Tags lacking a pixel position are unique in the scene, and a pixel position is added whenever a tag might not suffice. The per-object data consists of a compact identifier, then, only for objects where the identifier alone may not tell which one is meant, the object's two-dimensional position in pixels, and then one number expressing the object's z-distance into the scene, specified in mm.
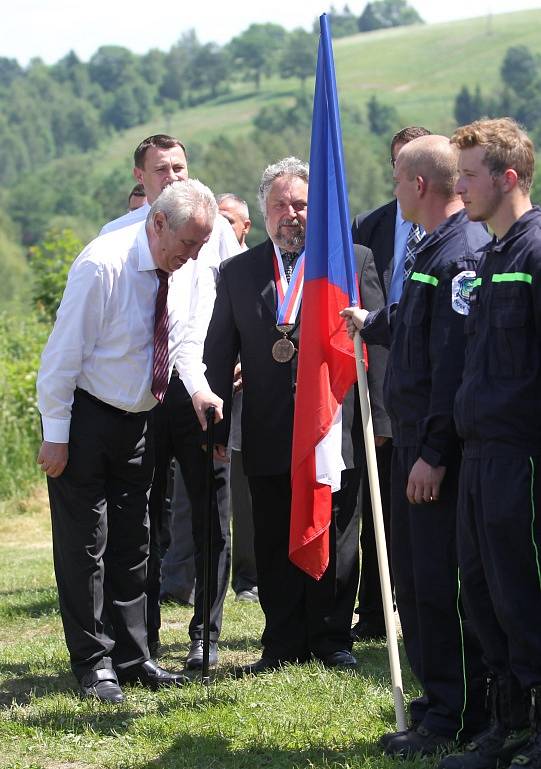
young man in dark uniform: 7486
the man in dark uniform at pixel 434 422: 8165
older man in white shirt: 10130
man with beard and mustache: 11062
